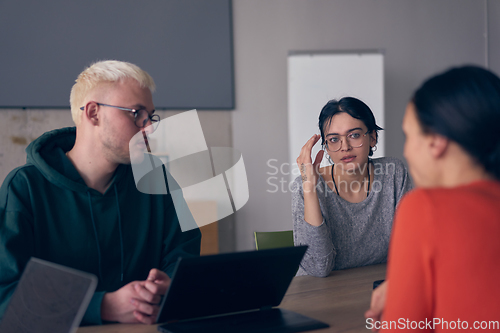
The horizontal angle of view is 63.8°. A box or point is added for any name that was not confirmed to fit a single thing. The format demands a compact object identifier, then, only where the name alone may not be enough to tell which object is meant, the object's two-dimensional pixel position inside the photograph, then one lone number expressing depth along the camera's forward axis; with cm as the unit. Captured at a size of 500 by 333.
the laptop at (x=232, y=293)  90
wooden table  98
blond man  131
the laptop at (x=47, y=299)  72
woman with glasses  174
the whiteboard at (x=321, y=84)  350
